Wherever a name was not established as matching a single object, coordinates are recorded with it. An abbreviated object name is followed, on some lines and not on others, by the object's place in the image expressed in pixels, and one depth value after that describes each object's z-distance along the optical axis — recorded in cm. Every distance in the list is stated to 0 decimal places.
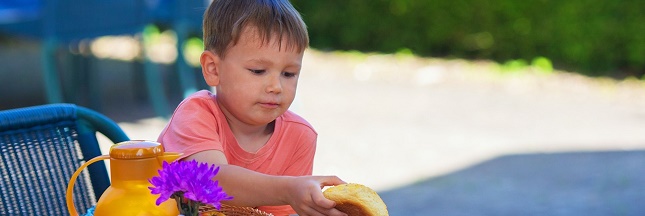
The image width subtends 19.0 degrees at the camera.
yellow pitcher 242
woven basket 257
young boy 265
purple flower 231
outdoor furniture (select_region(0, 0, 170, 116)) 657
